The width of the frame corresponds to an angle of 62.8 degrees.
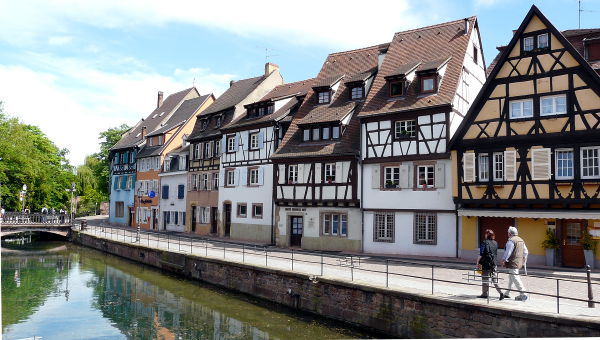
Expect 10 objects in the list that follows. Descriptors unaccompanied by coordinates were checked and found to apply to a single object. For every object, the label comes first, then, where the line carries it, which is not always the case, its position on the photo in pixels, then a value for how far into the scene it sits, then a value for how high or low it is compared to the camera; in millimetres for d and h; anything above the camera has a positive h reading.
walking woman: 13523 -1648
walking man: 13086 -1538
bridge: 43062 -2285
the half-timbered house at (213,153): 38938 +3834
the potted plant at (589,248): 19891 -1822
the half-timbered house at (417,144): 24156 +2960
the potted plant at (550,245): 20719 -1784
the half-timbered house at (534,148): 20047 +2351
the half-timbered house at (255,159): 33750 +2957
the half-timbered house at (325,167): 27672 +2005
